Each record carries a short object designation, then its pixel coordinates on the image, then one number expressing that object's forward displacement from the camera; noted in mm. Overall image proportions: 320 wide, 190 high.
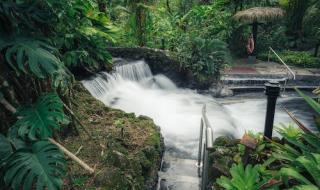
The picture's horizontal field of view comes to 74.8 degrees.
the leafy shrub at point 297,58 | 9272
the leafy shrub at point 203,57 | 7533
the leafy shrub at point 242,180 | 1933
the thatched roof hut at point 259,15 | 8940
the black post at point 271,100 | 2256
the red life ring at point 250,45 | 8768
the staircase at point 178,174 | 3349
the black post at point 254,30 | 9480
